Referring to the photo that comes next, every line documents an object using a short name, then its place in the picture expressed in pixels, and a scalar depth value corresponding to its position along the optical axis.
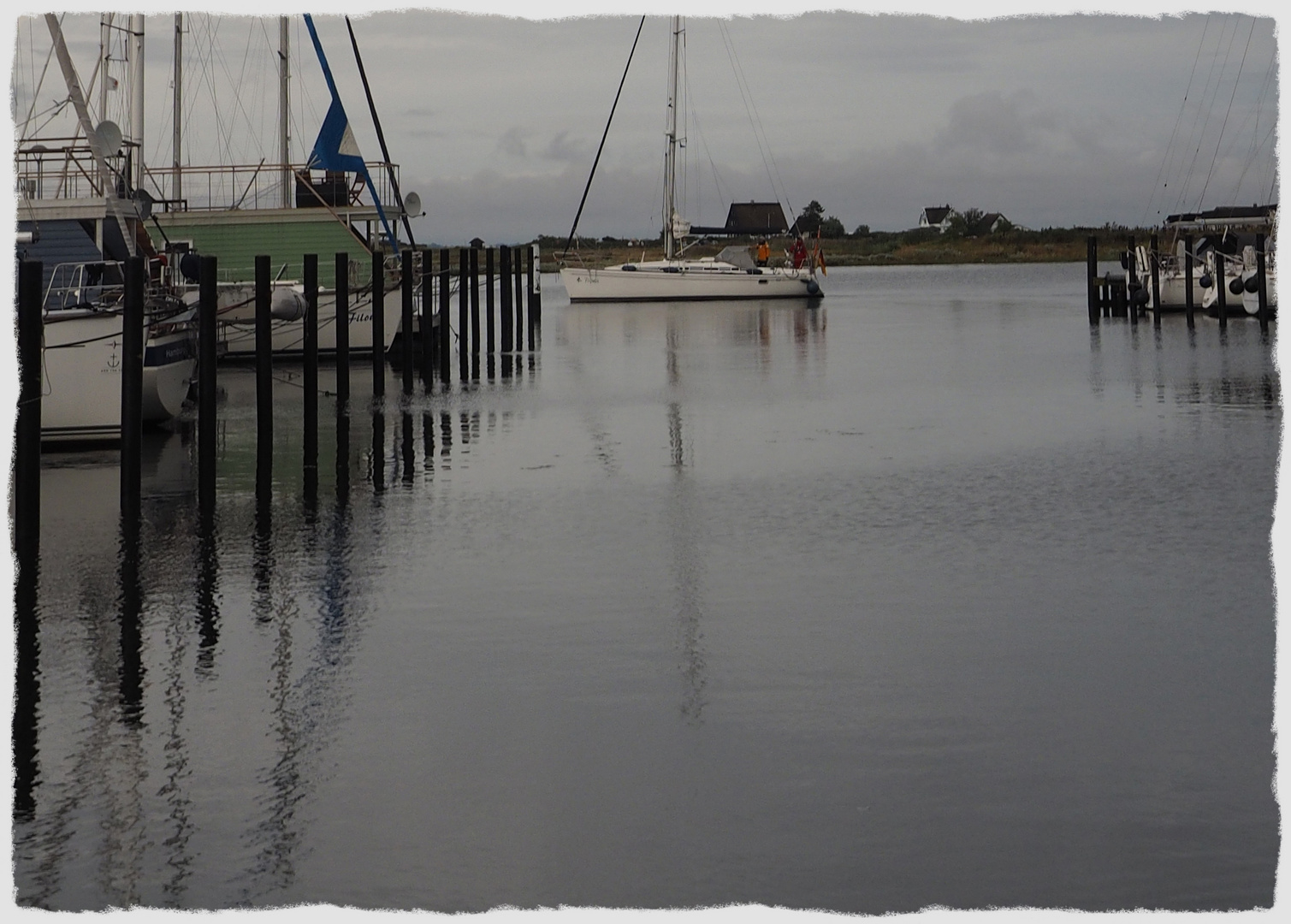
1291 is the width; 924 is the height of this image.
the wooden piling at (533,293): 53.50
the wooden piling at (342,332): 26.97
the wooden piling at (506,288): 45.08
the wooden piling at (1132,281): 55.84
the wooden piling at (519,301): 47.56
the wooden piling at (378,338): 29.66
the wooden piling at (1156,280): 53.88
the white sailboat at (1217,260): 48.94
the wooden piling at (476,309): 40.12
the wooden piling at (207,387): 17.86
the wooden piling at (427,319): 32.94
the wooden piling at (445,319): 34.81
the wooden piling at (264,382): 20.03
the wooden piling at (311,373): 21.12
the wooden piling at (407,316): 31.00
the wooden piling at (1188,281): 51.16
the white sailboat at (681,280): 76.94
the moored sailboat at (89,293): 21.22
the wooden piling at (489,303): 43.75
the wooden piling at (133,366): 15.93
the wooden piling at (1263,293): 45.28
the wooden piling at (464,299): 38.56
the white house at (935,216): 191.12
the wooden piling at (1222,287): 48.18
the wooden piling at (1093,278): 55.88
